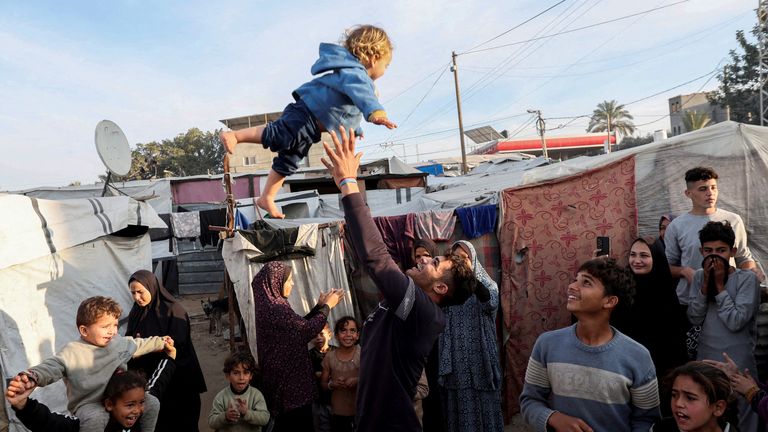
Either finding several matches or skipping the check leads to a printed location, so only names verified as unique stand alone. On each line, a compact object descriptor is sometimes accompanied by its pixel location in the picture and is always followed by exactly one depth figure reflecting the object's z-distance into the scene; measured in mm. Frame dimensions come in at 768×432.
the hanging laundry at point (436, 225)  4625
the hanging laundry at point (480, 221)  4547
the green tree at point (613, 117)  37875
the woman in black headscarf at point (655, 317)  3111
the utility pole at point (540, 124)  26891
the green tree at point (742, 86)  17141
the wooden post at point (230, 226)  2525
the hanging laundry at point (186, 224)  10469
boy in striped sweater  1815
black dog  7492
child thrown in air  1787
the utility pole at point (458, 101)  18906
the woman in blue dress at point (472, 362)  3377
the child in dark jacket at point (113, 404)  2016
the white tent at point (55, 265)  3717
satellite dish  4918
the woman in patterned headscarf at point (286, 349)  3307
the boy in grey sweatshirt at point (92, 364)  2357
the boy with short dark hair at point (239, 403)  3182
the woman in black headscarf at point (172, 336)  3256
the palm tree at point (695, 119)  25562
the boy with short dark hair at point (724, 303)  2680
